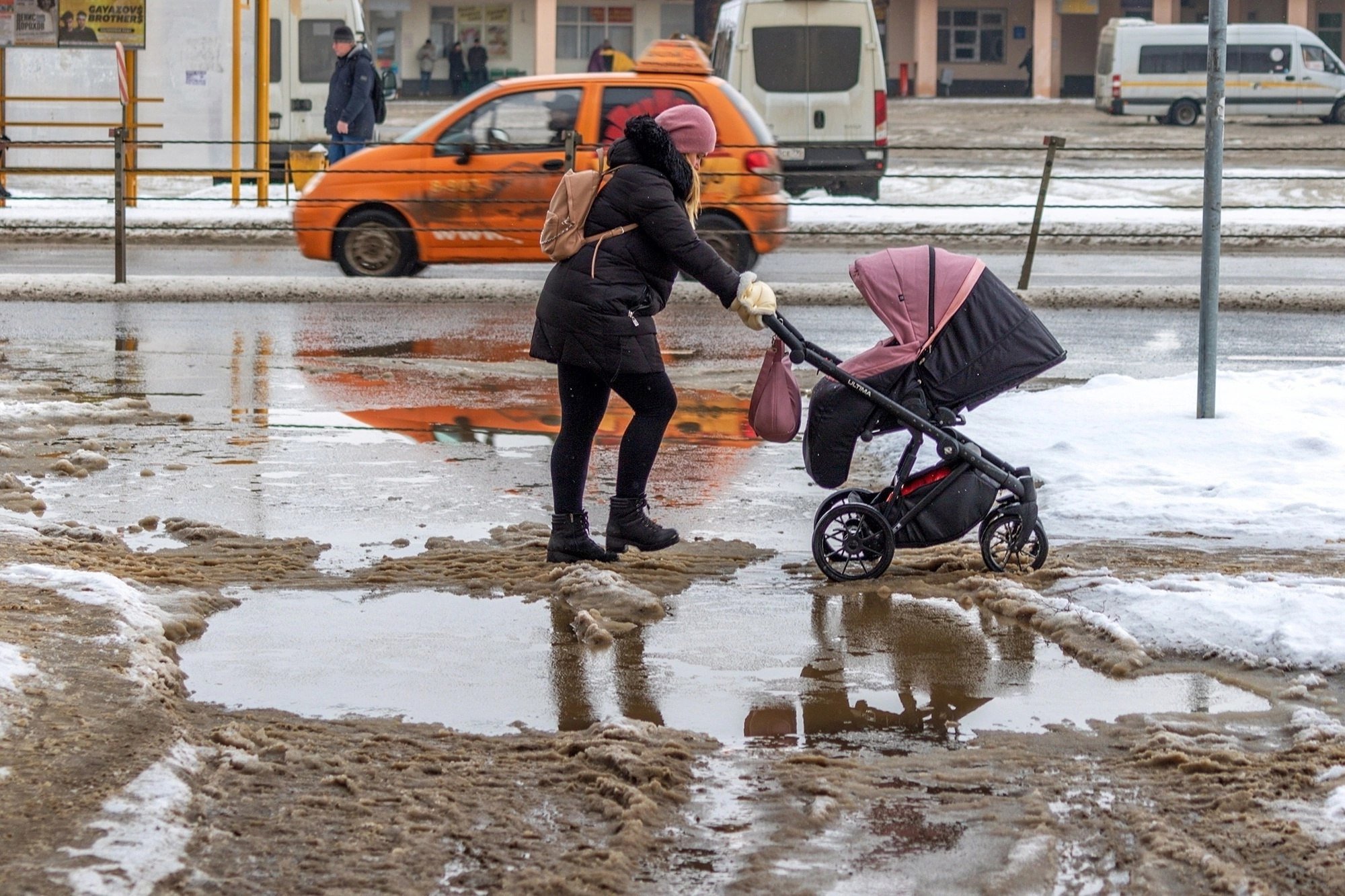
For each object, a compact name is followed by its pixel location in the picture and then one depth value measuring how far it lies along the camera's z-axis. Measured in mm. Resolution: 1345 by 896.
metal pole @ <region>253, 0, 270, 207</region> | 22250
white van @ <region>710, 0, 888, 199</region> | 24422
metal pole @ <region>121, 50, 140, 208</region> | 22047
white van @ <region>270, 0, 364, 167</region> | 26125
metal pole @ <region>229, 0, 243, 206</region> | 22250
